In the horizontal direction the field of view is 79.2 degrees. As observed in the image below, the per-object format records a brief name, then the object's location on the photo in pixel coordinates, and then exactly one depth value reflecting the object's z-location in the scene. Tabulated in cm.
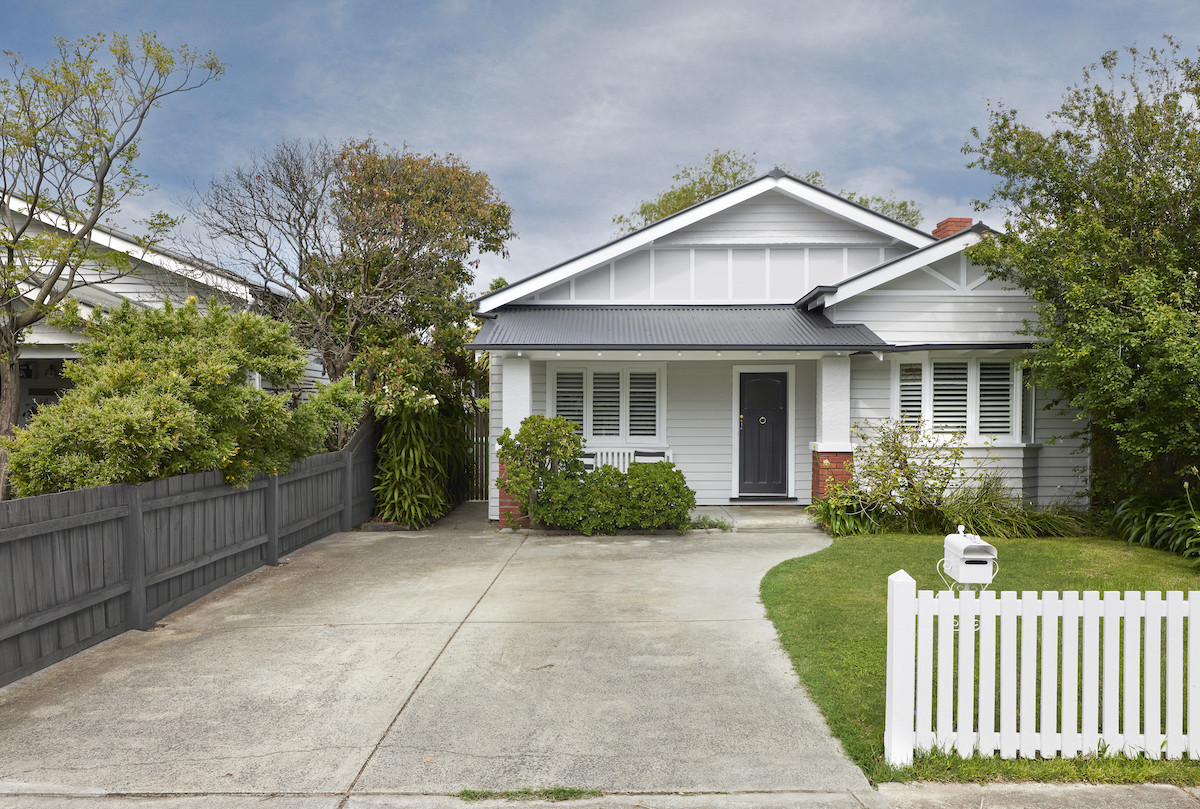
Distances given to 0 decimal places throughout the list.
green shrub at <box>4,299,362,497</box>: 580
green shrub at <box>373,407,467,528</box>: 1130
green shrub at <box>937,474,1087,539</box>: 1012
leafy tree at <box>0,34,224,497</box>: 985
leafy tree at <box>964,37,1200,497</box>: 862
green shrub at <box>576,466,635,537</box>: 1043
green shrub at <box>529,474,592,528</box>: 1044
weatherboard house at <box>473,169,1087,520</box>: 1130
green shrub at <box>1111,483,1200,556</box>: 862
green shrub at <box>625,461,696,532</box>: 1044
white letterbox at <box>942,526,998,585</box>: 431
